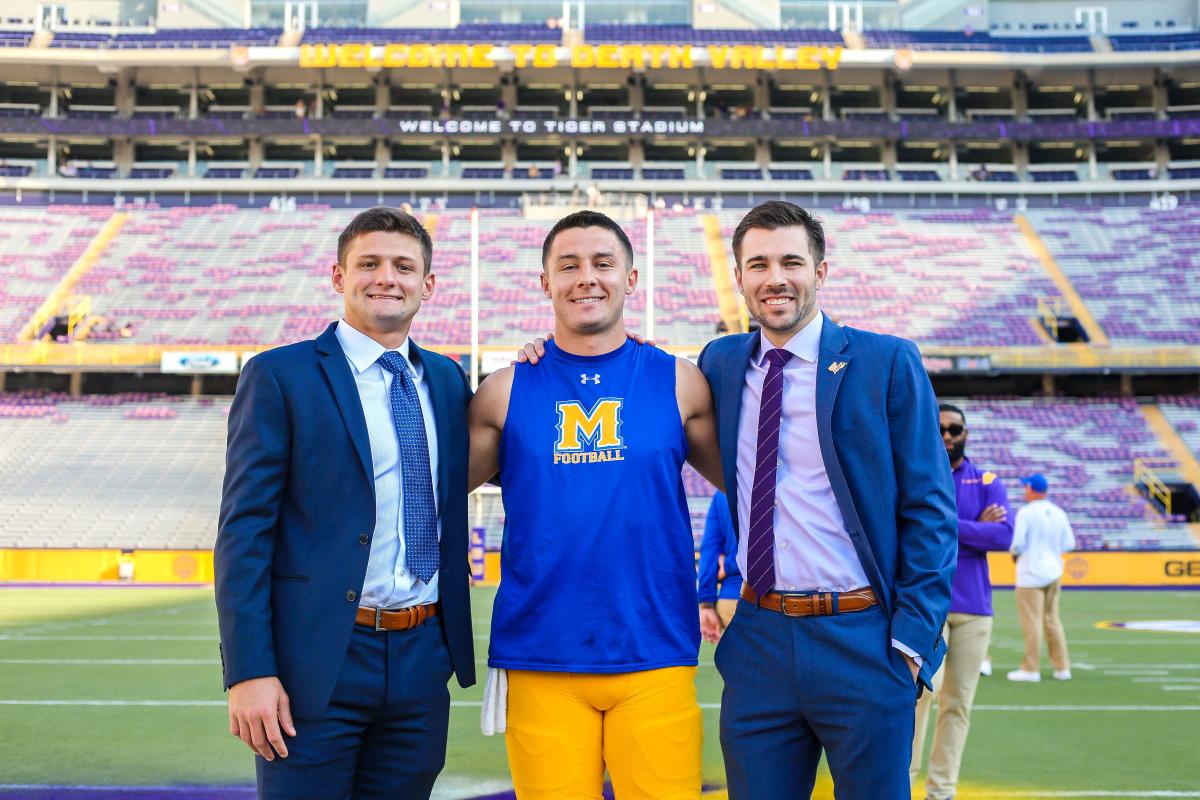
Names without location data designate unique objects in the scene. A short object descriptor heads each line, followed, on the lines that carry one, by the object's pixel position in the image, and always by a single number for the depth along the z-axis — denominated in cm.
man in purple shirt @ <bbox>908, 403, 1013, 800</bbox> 474
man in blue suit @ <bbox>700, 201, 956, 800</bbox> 276
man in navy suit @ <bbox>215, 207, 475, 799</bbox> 266
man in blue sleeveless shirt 285
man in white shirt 893
